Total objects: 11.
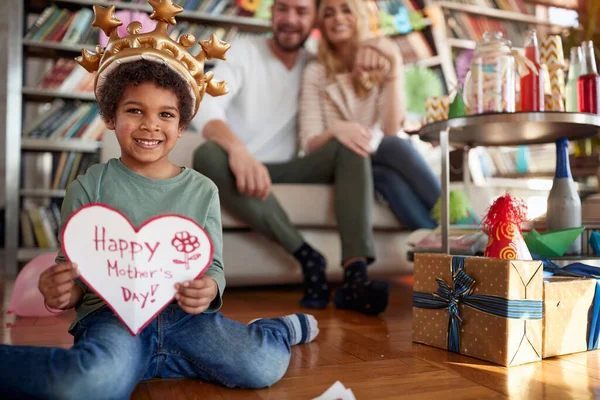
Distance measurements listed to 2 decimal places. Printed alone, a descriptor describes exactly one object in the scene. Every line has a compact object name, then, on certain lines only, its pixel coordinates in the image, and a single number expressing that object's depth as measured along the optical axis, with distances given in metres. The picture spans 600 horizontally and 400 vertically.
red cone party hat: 0.94
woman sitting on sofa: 1.69
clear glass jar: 1.19
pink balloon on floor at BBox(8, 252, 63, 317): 1.26
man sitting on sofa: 1.42
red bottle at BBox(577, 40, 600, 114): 1.27
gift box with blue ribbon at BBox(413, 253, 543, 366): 0.84
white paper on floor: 0.67
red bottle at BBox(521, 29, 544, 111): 1.24
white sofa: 1.65
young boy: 0.69
